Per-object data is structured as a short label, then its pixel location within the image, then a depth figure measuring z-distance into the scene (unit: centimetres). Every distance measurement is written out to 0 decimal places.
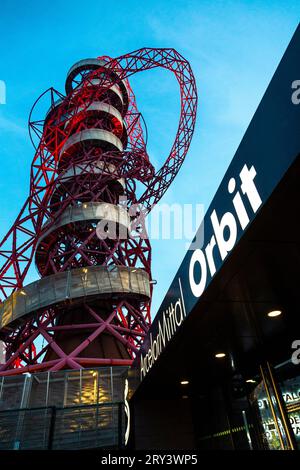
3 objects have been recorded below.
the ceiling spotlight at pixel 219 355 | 932
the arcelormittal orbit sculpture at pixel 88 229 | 2662
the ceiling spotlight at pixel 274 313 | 694
